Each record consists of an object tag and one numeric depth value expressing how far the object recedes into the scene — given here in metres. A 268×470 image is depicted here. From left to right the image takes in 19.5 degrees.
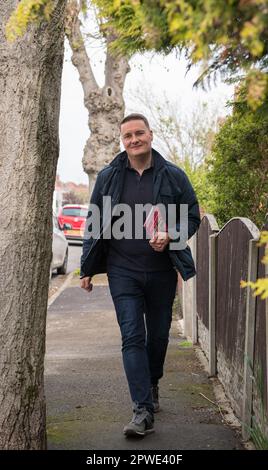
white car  18.22
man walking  4.95
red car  30.55
